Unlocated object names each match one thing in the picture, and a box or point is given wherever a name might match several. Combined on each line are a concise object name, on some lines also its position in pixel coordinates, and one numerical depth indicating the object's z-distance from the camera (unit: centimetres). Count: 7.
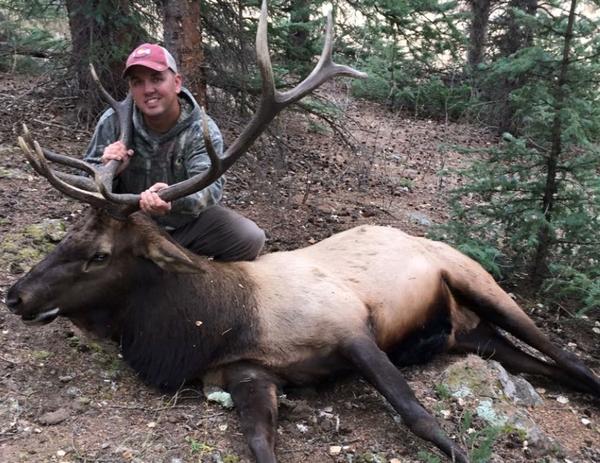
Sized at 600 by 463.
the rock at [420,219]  732
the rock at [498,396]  393
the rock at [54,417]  359
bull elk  376
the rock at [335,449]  364
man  416
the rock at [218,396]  394
